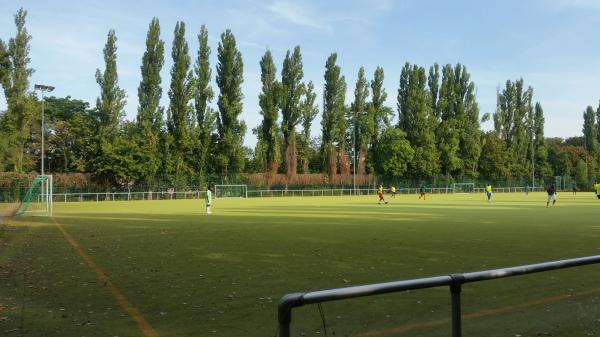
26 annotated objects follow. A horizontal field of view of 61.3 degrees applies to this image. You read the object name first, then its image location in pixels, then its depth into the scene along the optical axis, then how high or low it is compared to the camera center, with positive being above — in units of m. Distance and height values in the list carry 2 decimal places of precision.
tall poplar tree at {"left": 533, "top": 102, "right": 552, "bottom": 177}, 94.88 +6.44
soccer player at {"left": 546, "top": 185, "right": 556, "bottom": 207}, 39.22 -0.94
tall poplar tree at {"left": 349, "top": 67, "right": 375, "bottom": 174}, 76.94 +8.99
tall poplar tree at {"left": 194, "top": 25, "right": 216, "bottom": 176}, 63.96 +8.74
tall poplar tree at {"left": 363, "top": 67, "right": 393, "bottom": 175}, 78.75 +11.06
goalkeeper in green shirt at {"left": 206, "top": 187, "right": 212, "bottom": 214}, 30.55 -0.98
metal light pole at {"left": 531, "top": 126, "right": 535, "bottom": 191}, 91.41 +1.84
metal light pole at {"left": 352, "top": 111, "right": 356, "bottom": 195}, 73.50 +4.05
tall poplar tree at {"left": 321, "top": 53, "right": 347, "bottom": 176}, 74.00 +9.67
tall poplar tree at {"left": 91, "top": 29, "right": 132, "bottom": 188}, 55.59 +6.83
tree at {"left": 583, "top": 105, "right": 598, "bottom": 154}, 106.88 +11.13
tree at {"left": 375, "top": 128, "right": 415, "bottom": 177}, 76.44 +4.25
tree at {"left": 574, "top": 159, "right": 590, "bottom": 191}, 91.94 +0.69
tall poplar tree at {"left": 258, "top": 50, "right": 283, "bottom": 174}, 69.19 +7.92
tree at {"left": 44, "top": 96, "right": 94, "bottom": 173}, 60.33 +5.51
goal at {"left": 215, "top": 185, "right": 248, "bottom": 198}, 63.66 -1.00
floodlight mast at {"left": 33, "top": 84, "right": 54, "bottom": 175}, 43.03 +8.33
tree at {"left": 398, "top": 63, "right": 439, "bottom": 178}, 78.69 +9.33
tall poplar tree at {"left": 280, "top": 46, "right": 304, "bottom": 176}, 71.44 +10.31
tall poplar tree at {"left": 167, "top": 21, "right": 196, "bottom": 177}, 62.47 +8.64
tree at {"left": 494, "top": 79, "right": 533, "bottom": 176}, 91.88 +11.23
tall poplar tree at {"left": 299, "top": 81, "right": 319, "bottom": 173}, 73.62 +10.34
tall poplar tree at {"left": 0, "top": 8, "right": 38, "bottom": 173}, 53.91 +8.82
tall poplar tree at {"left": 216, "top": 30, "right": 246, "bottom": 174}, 64.50 +9.78
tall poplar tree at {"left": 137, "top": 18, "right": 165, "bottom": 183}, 60.97 +10.91
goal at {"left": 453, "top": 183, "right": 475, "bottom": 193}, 82.56 -0.90
